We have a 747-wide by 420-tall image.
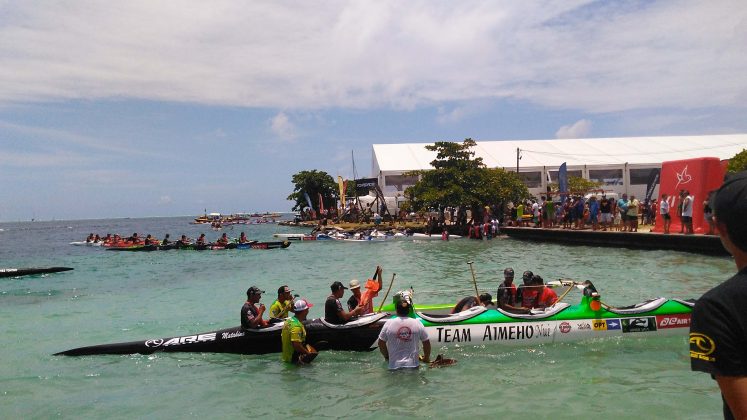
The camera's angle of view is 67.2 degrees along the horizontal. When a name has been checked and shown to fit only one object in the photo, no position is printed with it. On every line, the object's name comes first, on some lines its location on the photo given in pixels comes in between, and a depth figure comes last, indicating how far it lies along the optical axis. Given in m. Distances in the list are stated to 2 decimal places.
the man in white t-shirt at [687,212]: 23.59
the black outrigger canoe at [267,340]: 10.83
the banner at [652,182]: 32.59
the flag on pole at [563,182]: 34.78
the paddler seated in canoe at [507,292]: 11.62
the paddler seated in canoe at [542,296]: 11.79
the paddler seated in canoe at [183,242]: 40.81
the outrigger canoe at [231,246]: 40.09
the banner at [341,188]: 62.29
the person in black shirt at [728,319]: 2.05
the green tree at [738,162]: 34.09
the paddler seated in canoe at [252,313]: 10.88
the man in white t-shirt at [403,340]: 8.86
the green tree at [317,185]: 82.94
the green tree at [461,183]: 45.09
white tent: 53.41
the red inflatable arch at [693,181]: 23.08
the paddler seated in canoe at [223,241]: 40.41
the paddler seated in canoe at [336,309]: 10.85
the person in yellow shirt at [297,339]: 9.90
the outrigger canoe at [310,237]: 48.06
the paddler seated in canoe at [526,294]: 11.96
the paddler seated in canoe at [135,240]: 44.13
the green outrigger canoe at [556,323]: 10.86
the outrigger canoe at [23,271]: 28.81
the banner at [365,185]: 53.50
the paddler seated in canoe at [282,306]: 11.19
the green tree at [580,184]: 49.16
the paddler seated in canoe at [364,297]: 11.69
